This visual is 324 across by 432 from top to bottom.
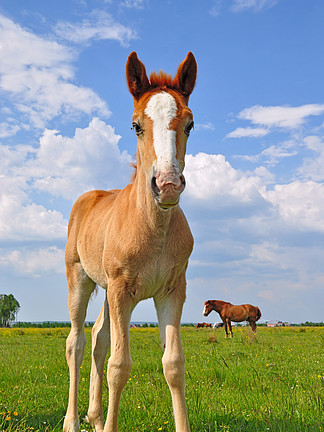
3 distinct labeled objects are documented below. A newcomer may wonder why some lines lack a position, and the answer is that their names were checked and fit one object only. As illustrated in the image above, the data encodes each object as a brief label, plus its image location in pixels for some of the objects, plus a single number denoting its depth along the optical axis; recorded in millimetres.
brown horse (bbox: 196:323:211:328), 36328
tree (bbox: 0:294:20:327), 80925
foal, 3193
